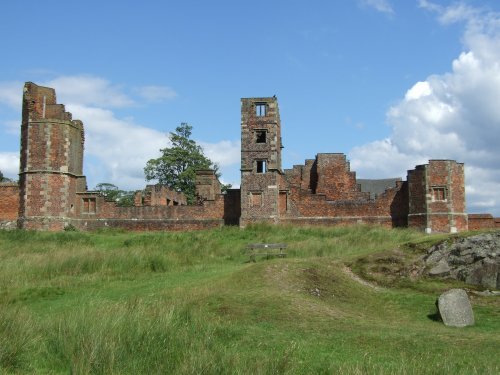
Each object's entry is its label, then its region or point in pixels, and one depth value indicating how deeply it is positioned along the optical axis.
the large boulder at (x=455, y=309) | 13.13
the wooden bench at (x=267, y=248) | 21.06
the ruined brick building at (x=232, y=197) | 35.50
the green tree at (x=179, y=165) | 61.97
